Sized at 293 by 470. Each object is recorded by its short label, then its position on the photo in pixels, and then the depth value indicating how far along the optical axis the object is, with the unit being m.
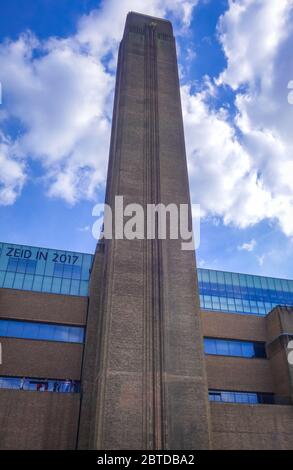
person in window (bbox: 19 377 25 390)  26.38
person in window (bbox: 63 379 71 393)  26.95
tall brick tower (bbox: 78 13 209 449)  21.39
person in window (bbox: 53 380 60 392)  26.81
